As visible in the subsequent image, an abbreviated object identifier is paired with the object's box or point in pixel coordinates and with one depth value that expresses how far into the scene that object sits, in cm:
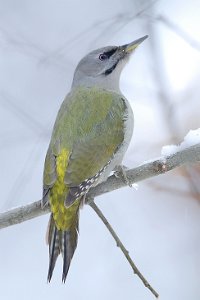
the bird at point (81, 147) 635
